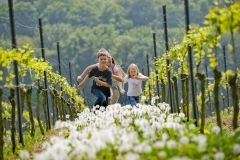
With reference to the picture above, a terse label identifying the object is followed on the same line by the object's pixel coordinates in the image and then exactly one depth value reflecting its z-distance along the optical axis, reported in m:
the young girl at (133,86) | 28.09
